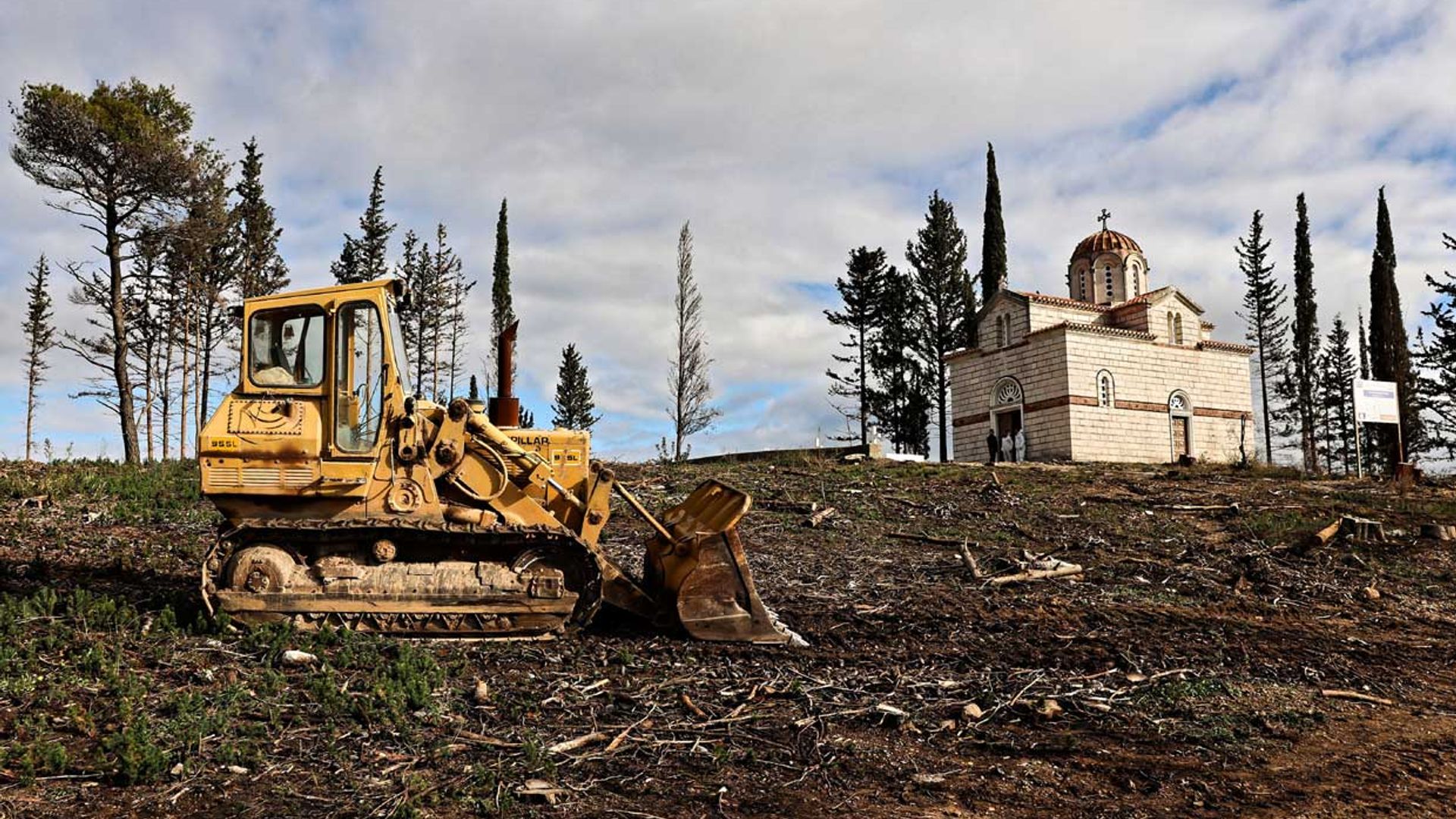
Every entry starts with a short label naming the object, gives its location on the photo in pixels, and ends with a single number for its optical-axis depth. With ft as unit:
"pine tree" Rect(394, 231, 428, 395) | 162.30
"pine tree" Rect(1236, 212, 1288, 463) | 180.75
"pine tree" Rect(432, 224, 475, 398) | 170.40
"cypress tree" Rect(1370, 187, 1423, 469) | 147.74
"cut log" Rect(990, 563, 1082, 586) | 43.84
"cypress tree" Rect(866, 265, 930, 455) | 166.71
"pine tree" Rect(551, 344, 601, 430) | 179.11
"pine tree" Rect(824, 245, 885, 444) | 168.35
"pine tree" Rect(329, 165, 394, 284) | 167.02
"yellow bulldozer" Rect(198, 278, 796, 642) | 29.66
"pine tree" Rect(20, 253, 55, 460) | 148.97
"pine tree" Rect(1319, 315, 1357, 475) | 182.50
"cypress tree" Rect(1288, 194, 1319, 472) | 169.68
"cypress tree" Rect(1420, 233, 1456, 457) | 124.57
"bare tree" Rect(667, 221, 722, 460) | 140.26
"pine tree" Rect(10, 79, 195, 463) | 98.27
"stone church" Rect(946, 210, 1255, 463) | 119.96
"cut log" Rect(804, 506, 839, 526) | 58.03
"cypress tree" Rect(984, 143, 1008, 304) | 157.79
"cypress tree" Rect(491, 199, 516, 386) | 170.60
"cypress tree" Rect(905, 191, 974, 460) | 167.94
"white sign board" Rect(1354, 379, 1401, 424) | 94.32
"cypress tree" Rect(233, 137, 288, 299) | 135.64
